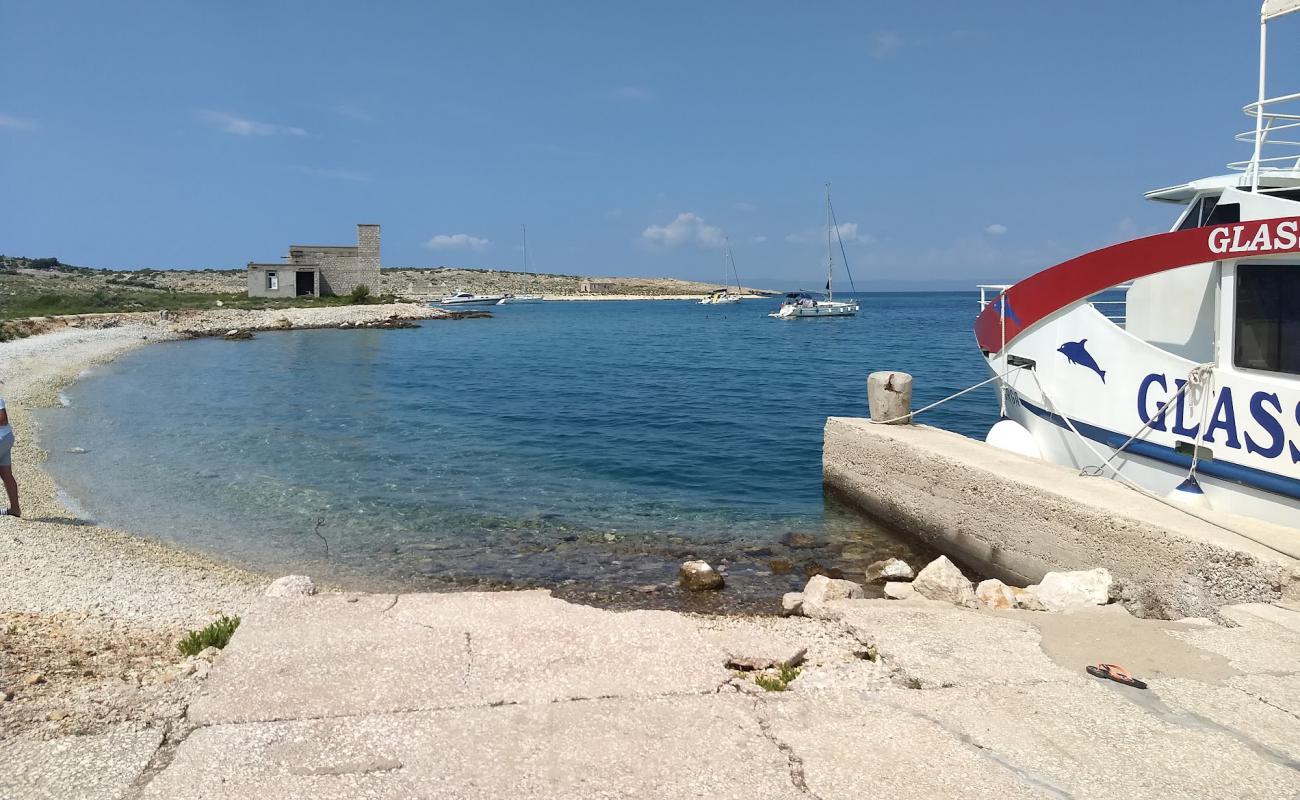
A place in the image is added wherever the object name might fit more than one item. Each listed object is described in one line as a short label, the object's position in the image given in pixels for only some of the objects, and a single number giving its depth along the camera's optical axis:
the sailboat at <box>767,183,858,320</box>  82.31
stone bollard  12.12
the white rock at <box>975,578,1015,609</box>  7.26
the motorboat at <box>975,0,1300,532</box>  7.84
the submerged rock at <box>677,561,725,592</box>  9.14
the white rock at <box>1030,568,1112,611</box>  7.10
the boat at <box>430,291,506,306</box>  109.72
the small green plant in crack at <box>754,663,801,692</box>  4.88
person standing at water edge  9.09
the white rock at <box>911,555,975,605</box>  7.58
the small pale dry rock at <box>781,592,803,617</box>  7.67
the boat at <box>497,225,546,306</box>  132.50
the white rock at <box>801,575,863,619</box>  7.45
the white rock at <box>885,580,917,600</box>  7.97
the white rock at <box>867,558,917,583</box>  9.27
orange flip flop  4.97
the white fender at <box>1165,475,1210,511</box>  8.30
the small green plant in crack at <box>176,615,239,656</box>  5.44
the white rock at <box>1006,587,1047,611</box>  7.16
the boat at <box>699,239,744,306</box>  139.40
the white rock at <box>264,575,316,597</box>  6.64
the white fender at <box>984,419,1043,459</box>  11.65
